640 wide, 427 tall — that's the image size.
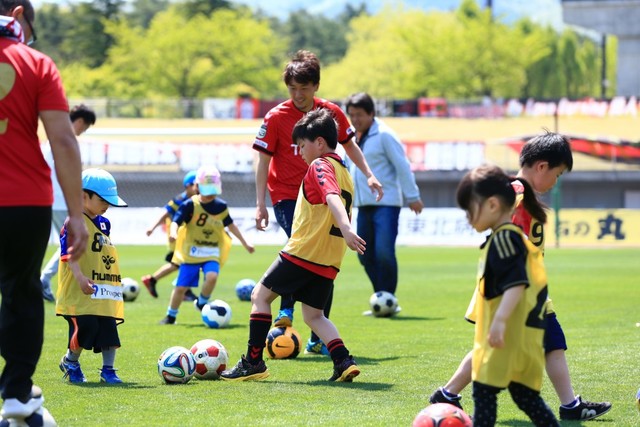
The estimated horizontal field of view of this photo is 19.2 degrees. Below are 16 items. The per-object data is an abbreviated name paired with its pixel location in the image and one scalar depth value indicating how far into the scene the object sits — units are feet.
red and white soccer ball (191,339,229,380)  41.49
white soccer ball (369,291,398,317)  65.68
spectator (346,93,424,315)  64.38
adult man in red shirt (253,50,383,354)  47.72
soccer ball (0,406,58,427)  29.15
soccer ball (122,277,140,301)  78.49
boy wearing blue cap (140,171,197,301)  75.04
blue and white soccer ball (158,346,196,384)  40.32
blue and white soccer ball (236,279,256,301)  78.53
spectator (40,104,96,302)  64.08
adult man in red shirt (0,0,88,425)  28.37
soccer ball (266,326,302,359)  47.25
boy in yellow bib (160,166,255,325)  66.50
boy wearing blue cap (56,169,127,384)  40.58
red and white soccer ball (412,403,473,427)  28.78
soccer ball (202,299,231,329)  60.28
